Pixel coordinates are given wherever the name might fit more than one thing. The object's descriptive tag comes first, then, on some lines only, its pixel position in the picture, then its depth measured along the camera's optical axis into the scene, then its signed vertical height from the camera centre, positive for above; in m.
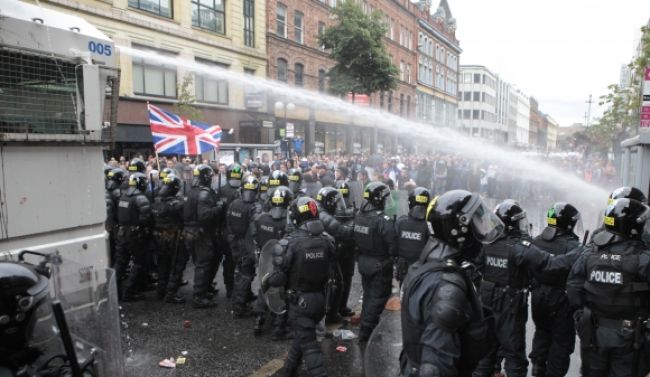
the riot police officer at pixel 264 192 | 7.55 -0.70
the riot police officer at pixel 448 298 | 2.38 -0.77
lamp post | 26.06 +2.63
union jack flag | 10.85 +0.42
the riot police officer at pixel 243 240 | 6.67 -1.30
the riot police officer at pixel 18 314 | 2.09 -0.74
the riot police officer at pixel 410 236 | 5.77 -1.02
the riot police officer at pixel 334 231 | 6.09 -1.05
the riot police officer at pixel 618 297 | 3.56 -1.10
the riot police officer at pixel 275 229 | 6.04 -1.00
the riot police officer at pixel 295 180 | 9.27 -0.59
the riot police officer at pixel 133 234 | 7.28 -1.30
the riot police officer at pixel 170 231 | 7.38 -1.25
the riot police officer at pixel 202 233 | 7.12 -1.24
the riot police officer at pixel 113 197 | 7.89 -0.81
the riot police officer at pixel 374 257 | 5.85 -1.32
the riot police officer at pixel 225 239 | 7.54 -1.37
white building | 77.31 +8.59
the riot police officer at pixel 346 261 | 6.75 -1.58
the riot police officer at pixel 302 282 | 4.62 -1.29
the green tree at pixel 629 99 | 12.02 +2.03
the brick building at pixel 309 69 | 27.41 +5.19
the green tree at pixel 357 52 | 24.78 +5.37
